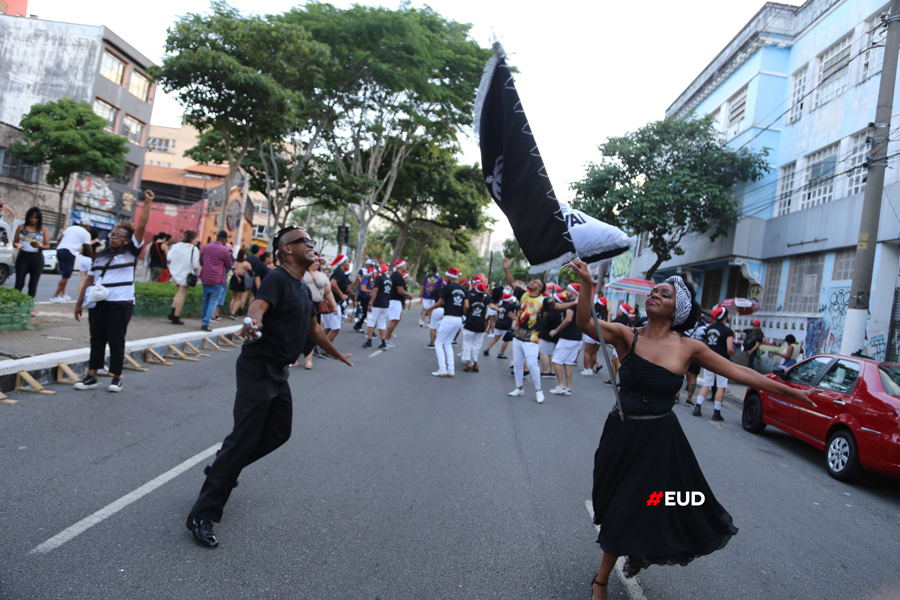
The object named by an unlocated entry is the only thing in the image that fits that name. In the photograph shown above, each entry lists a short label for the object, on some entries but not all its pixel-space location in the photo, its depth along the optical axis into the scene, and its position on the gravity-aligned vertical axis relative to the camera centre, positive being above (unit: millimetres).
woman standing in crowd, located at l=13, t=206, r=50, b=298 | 10711 +46
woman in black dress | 3164 -543
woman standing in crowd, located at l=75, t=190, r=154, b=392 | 6703 -243
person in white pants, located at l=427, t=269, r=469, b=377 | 11109 -146
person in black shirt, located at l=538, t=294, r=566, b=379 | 11055 -2
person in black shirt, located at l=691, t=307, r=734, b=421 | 10680 +266
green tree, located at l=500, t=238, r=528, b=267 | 57259 +7661
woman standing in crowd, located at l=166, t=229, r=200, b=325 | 11938 +199
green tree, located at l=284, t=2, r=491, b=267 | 17875 +7116
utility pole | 11117 +3091
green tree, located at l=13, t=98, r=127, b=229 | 28984 +5254
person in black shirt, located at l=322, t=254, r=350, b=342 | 11180 +165
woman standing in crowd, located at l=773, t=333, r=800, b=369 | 13490 +372
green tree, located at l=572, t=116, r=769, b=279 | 21734 +6012
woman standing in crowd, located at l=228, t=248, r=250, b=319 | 13570 -74
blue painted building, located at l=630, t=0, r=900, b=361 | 16359 +6069
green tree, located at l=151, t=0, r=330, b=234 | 13930 +4636
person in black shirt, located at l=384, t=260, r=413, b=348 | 13422 +295
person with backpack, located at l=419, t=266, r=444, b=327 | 20920 +916
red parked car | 6578 -410
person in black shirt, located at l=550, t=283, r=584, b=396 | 10695 -288
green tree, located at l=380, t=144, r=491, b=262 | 28297 +5751
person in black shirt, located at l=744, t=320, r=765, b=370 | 15156 +603
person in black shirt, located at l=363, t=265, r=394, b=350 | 13500 +23
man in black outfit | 3648 -544
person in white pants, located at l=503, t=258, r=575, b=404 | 9898 -87
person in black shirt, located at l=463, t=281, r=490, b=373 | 11820 -114
